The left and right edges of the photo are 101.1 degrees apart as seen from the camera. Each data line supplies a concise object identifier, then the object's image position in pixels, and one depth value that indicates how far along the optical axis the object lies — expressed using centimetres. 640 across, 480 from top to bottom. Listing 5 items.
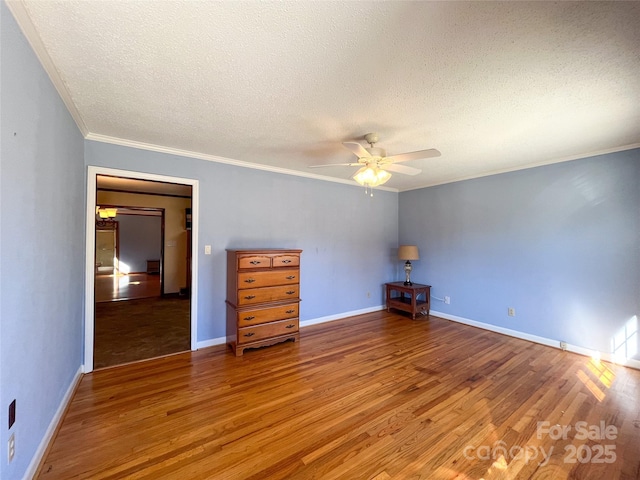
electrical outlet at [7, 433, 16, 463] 126
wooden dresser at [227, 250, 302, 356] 313
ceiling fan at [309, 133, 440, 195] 228
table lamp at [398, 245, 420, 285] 473
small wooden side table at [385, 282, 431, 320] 459
